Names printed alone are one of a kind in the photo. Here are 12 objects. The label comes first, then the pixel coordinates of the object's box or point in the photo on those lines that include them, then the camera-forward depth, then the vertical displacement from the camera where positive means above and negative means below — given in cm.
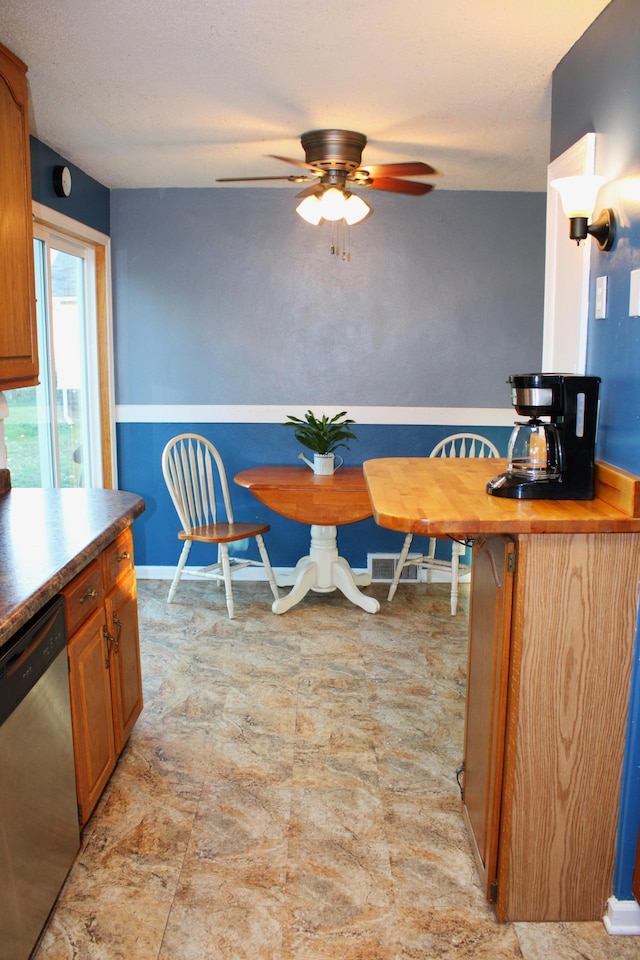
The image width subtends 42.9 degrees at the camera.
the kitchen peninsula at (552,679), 177 -69
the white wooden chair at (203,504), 400 -74
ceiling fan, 317 +78
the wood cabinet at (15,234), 228 +37
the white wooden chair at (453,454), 409 -47
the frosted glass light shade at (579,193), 196 +42
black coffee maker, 196 -16
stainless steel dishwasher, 155 -87
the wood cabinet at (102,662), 205 -84
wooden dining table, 393 -70
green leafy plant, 418 -35
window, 343 -12
